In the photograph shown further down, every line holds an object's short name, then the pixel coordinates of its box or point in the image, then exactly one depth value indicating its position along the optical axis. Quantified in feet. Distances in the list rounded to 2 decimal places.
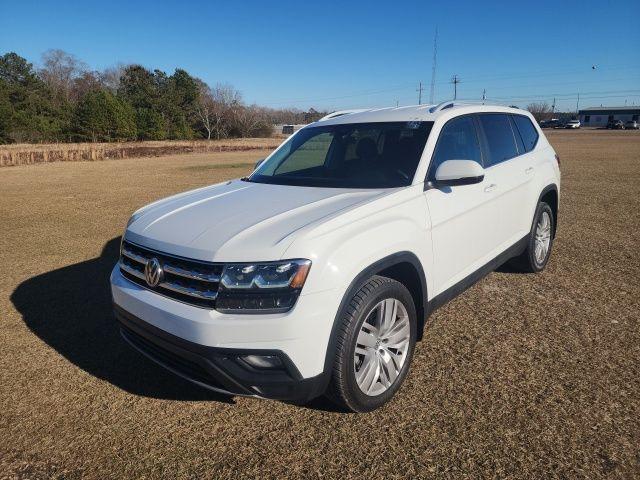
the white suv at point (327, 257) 7.59
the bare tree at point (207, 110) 274.98
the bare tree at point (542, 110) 414.41
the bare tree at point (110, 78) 315.37
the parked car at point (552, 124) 310.65
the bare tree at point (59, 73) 281.54
